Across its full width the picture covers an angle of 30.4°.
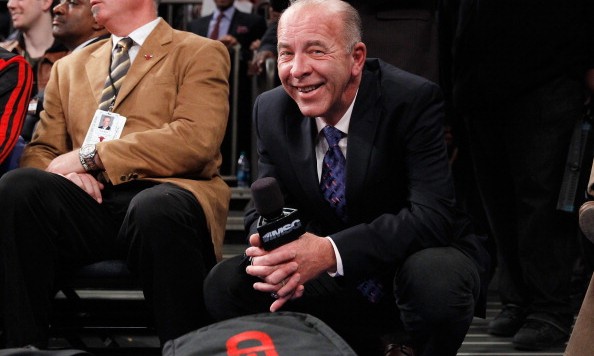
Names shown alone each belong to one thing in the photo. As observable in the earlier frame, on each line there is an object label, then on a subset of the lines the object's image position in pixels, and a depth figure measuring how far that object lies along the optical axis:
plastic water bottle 6.44
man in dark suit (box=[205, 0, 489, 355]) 2.80
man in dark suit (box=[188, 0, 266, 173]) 6.55
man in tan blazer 3.14
